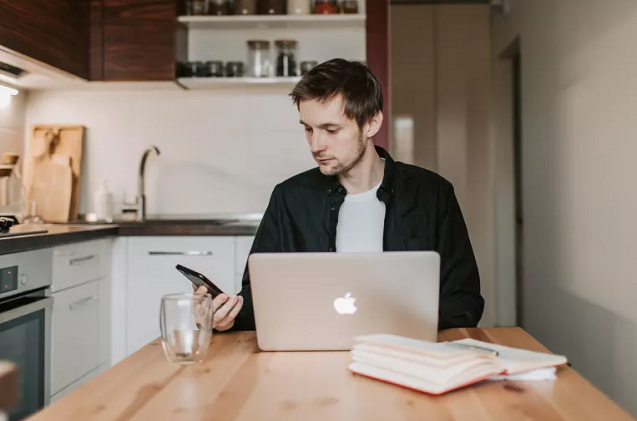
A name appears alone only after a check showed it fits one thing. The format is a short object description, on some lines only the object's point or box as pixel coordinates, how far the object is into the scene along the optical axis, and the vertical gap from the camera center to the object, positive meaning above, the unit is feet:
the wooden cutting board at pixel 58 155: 10.94 +0.93
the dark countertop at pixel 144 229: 8.74 -0.18
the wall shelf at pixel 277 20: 10.64 +3.25
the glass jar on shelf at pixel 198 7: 10.90 +3.49
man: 5.89 +0.19
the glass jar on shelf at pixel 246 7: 10.82 +3.48
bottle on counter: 10.94 +0.21
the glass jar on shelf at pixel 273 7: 10.77 +3.46
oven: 7.11 -1.17
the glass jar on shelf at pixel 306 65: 10.66 +2.48
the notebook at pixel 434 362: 3.11 -0.73
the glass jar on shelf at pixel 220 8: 10.97 +3.51
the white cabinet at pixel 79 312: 8.31 -1.31
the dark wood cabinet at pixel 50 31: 8.41 +2.62
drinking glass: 3.61 -0.61
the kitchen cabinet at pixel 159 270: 9.63 -0.80
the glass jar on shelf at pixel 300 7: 10.75 +3.45
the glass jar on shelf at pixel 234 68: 10.83 +2.46
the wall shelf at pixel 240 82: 10.66 +2.22
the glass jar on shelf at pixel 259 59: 10.81 +2.63
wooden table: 2.83 -0.85
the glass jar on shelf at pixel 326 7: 10.72 +3.45
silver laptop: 3.71 -0.46
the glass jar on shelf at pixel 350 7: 10.71 +3.44
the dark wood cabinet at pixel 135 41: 10.60 +2.85
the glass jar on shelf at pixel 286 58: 10.73 +2.62
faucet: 11.05 +0.35
